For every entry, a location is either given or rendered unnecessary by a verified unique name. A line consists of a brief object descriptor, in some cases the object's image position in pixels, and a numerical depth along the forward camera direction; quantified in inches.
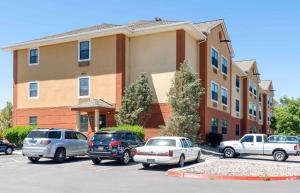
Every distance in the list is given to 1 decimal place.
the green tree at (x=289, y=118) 1712.6
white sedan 521.6
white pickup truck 728.6
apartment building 936.4
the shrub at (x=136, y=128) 807.4
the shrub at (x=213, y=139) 985.4
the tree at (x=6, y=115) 2020.6
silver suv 601.3
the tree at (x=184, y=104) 826.9
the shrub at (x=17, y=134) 932.0
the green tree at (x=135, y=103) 882.6
